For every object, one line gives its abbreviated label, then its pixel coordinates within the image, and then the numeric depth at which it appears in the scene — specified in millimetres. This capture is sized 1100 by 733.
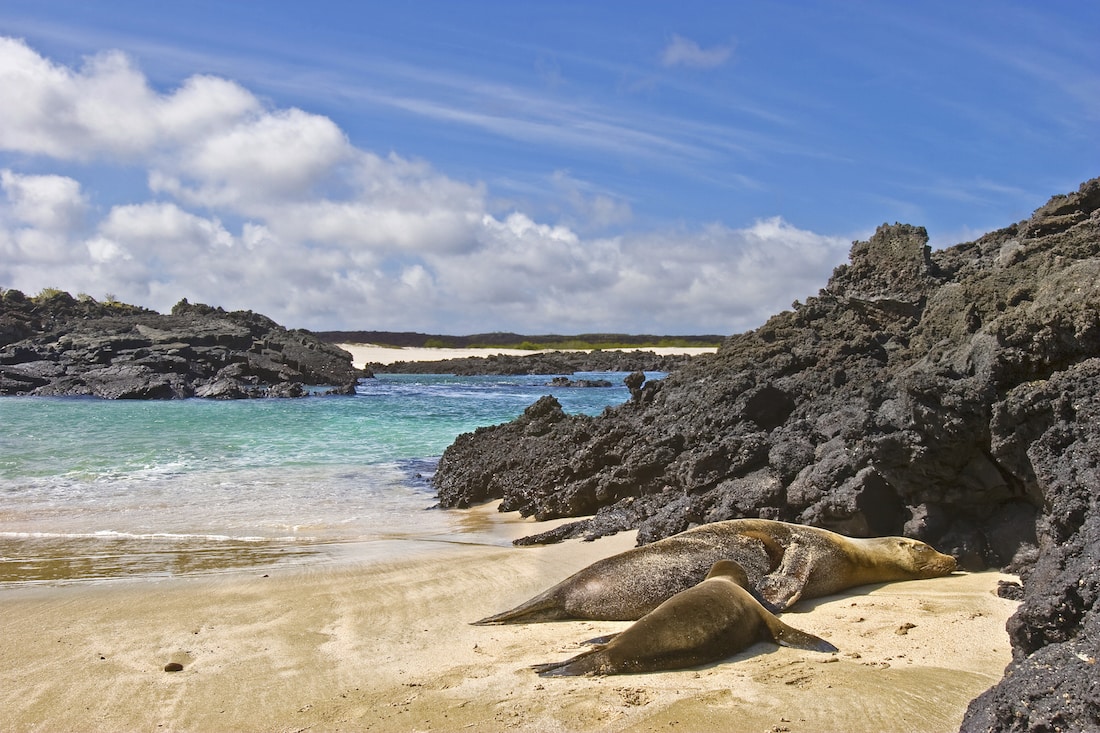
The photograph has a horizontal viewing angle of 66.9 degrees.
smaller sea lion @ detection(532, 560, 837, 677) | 4488
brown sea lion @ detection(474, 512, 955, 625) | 5855
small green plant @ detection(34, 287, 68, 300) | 53119
